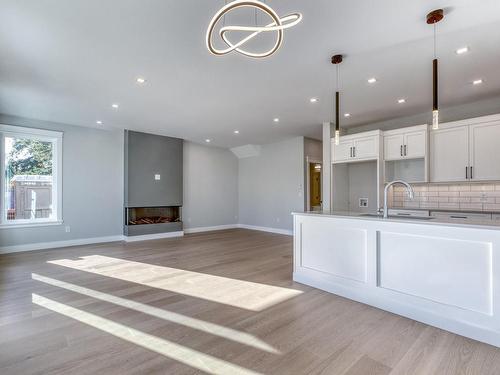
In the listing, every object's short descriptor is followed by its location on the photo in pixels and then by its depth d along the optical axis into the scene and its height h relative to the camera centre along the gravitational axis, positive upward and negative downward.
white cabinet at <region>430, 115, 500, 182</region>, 4.05 +0.66
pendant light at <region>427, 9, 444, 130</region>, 2.27 +1.54
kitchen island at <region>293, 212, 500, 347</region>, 2.10 -0.74
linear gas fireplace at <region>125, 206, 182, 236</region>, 6.60 -0.78
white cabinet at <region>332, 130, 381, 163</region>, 5.16 +0.90
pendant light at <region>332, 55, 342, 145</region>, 3.02 +1.54
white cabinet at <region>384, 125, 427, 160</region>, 4.69 +0.89
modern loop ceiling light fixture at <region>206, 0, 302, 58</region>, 1.70 +1.21
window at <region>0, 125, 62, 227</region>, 5.26 +0.33
